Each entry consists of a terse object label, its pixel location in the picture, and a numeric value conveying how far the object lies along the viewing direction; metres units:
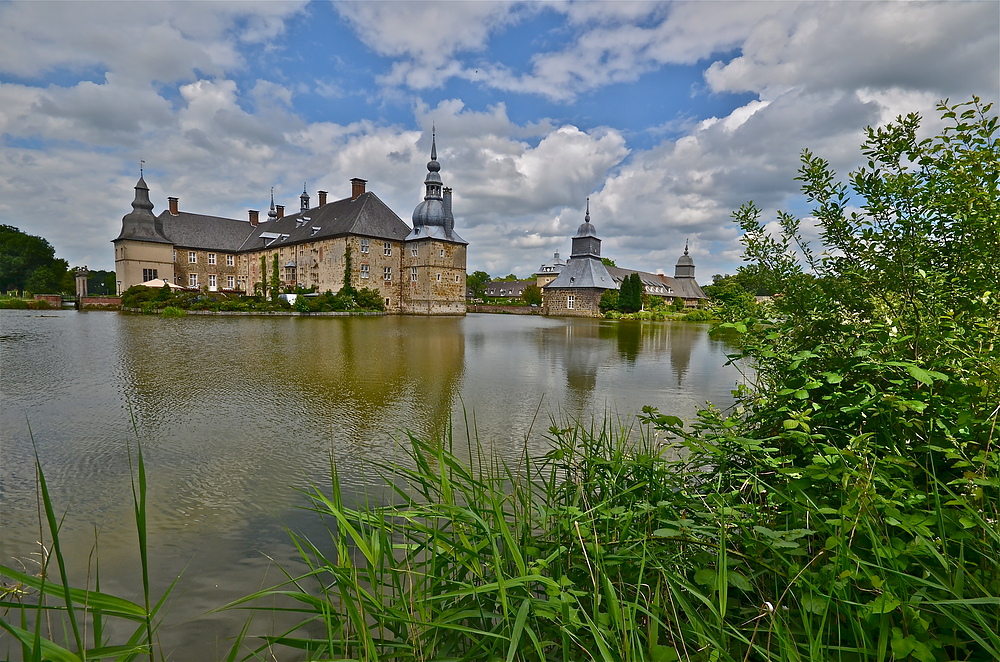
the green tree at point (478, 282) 77.31
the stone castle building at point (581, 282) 44.88
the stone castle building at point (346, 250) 38.09
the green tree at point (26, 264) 52.47
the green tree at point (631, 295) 40.09
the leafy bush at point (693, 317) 30.79
